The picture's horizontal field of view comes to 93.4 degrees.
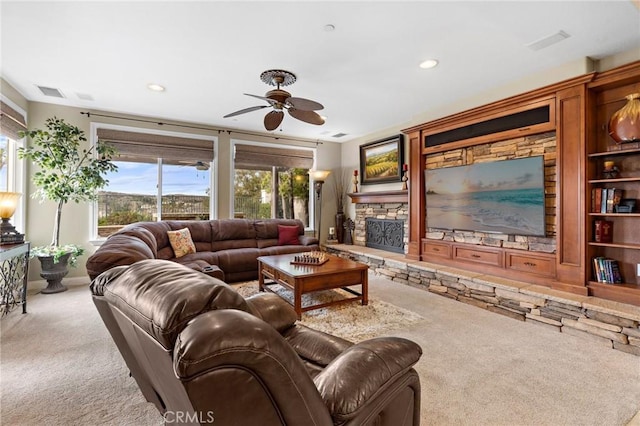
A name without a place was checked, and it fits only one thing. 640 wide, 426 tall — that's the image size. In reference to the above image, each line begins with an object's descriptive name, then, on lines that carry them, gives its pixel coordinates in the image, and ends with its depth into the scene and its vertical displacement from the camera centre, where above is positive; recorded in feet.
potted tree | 12.47 +1.59
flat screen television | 10.87 +0.69
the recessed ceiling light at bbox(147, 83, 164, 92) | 11.95 +5.09
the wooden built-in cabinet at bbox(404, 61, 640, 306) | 9.09 +1.18
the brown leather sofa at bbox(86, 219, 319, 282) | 11.85 -1.53
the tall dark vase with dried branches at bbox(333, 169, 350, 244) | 21.22 +1.49
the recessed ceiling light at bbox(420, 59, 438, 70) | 9.98 +5.06
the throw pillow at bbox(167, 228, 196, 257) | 14.33 -1.40
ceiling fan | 9.43 +3.56
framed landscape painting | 17.47 +3.31
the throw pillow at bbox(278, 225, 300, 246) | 17.46 -1.31
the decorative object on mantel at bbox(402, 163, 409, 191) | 16.74 +2.03
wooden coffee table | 9.96 -2.23
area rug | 8.97 -3.46
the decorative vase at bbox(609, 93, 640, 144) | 8.60 +2.68
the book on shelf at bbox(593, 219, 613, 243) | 9.41 -0.57
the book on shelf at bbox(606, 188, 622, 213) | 9.14 +0.45
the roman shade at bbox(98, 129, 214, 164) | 15.44 +3.63
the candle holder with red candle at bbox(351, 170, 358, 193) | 20.26 +2.21
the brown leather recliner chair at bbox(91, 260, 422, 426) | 1.95 -1.18
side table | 9.77 -2.28
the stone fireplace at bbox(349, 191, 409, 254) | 17.01 -0.42
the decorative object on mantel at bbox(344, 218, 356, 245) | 20.84 -1.07
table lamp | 9.98 -0.09
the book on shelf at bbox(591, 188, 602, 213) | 9.46 +0.46
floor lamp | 19.49 +2.01
